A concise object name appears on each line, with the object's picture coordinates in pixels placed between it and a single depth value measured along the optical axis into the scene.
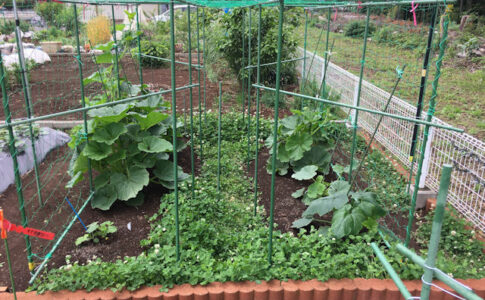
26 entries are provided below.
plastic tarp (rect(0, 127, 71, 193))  4.12
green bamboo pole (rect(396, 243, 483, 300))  0.84
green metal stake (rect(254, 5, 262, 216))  3.48
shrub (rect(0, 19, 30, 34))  4.21
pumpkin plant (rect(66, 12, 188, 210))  3.50
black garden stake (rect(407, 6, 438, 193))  3.61
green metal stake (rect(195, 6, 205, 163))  4.72
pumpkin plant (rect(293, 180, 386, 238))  2.99
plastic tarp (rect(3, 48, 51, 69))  7.91
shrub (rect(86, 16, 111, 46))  7.26
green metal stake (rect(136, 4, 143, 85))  4.26
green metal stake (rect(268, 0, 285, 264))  2.29
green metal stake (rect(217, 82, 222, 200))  3.90
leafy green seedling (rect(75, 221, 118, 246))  3.11
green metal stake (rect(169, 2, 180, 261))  2.28
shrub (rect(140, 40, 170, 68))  9.40
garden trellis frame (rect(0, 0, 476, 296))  2.34
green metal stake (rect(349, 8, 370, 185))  3.33
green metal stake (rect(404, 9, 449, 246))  2.72
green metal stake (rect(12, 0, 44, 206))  3.34
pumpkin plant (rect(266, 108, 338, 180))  4.15
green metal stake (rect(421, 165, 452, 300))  1.00
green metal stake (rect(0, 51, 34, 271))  2.33
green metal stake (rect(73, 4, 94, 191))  3.30
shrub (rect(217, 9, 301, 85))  7.11
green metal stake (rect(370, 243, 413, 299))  1.05
